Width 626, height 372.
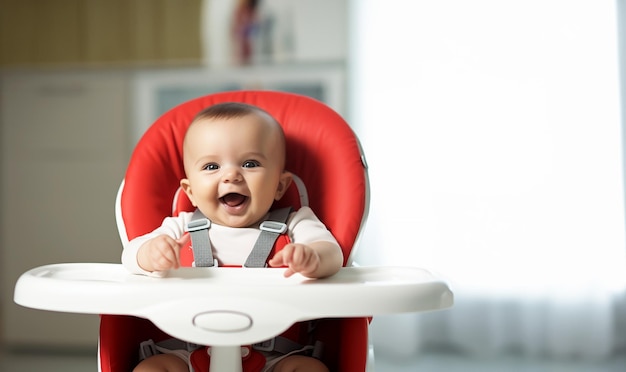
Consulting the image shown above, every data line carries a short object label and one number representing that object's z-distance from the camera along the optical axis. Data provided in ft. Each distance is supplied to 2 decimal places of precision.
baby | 4.97
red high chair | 4.33
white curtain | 9.03
